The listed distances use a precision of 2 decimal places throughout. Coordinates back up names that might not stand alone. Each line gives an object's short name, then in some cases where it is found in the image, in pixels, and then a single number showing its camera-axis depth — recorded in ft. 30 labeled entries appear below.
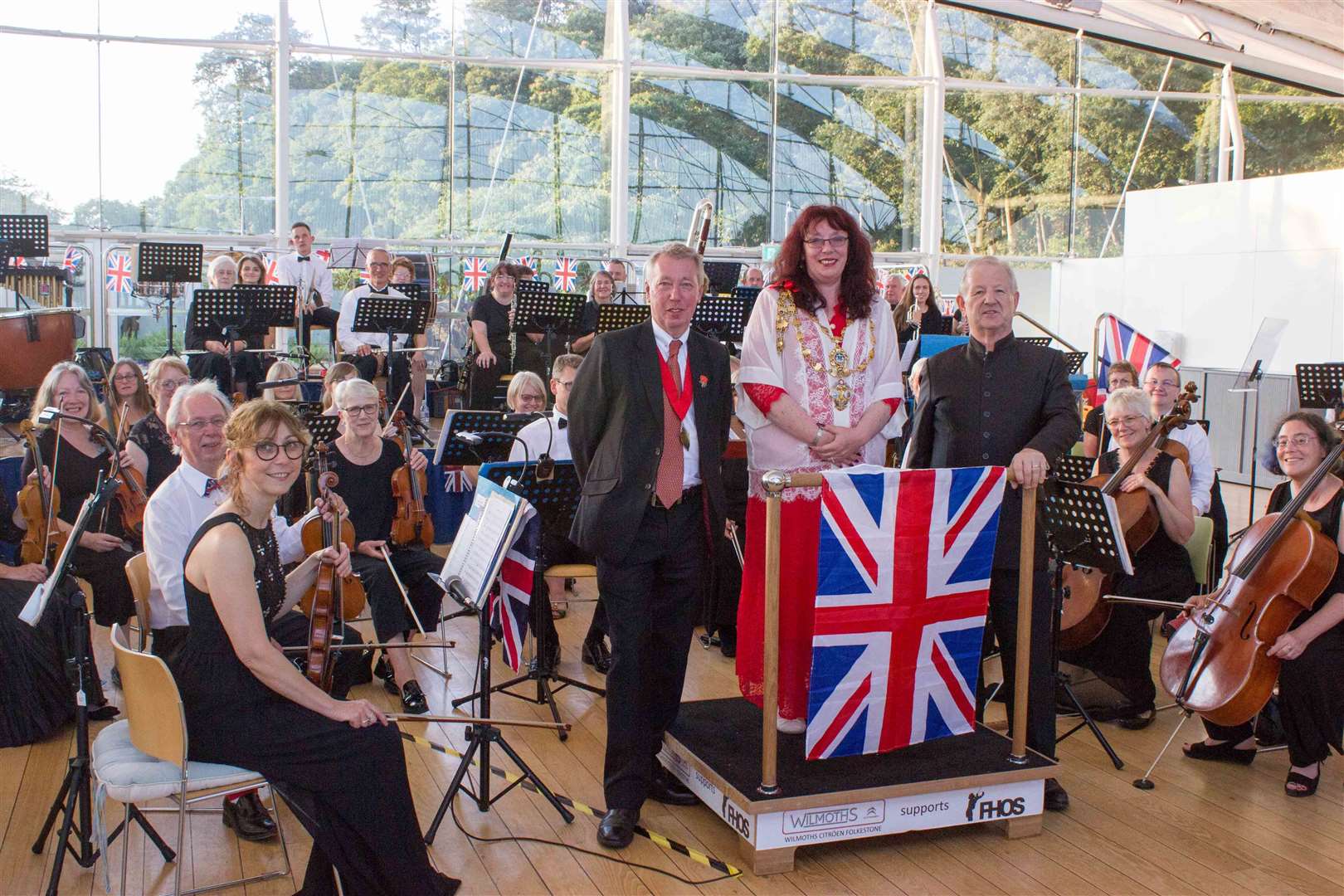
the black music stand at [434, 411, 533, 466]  16.72
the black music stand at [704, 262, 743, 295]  35.58
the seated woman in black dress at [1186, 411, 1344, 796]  12.76
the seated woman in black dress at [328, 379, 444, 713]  15.83
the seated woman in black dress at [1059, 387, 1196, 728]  15.16
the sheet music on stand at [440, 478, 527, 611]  11.68
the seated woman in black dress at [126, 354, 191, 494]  17.56
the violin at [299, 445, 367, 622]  13.51
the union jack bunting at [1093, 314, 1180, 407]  40.65
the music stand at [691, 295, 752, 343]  27.81
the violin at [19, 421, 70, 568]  15.19
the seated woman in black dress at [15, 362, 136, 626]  15.58
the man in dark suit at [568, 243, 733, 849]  11.05
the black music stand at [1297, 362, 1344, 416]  24.49
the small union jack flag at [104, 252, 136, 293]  41.06
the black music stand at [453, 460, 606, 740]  14.12
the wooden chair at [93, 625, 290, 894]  8.82
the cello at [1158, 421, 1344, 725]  12.62
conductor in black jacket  11.81
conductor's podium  10.62
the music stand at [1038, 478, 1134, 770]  13.02
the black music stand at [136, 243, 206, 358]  30.73
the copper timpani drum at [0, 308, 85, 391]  29.50
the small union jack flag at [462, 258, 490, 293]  46.42
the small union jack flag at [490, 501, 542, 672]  14.53
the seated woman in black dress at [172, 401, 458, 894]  9.23
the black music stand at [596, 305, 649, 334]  27.58
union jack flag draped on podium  10.69
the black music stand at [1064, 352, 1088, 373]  30.76
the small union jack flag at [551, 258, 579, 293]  48.52
